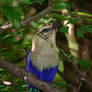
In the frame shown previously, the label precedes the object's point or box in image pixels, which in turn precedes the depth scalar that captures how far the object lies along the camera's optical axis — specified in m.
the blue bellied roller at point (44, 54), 3.80
